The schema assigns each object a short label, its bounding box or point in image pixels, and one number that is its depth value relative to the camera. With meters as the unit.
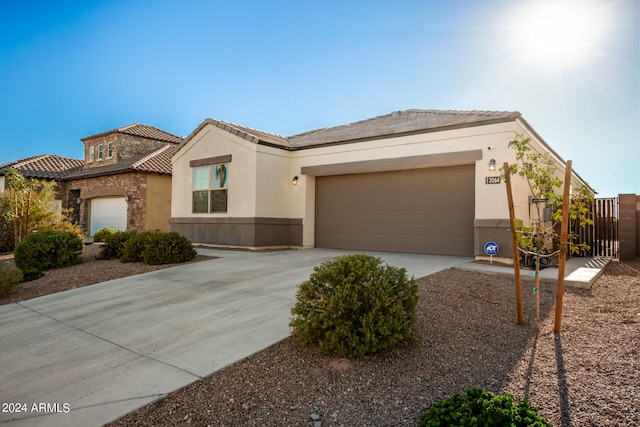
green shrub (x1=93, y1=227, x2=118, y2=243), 15.26
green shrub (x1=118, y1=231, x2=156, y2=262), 9.44
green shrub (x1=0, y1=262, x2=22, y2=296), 6.71
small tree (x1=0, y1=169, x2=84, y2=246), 13.32
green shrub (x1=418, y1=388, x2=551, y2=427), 2.07
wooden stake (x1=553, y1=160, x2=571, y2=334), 4.02
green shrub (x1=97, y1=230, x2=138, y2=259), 10.26
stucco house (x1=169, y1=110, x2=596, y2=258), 9.27
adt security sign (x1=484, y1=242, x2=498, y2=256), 7.27
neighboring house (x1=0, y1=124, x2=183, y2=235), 18.03
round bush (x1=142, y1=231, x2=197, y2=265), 9.04
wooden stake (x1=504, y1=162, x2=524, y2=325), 4.29
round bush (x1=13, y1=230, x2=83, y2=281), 9.02
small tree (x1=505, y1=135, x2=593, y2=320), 4.29
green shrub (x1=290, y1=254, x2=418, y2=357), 3.36
